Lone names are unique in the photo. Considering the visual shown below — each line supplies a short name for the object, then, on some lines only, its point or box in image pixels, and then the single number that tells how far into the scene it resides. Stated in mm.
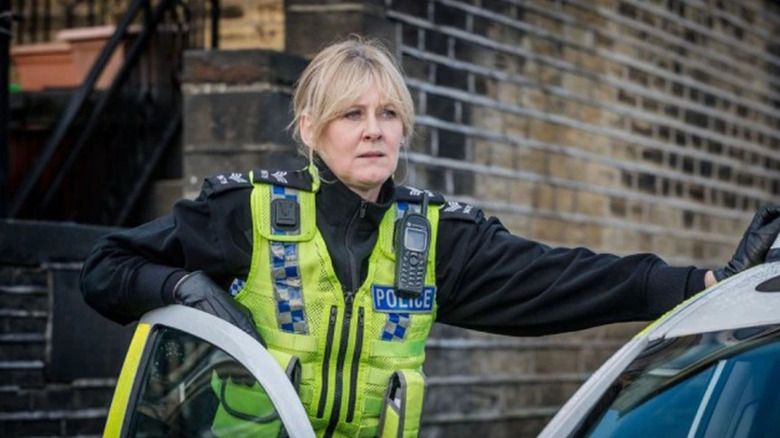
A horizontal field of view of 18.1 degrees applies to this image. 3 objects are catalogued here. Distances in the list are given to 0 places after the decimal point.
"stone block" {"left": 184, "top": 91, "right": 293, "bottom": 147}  10212
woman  5239
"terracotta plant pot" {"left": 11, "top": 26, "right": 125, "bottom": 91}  12593
